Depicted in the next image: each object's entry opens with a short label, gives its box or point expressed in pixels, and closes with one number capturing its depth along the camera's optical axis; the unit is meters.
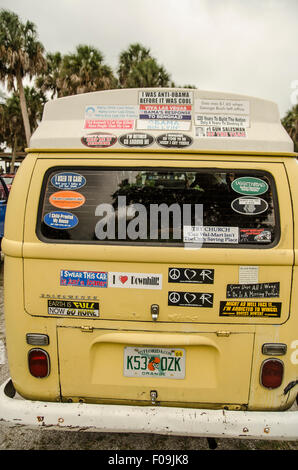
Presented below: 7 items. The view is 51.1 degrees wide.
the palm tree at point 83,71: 19.02
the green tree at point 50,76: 21.75
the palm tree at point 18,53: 18.06
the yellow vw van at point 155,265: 1.96
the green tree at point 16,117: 27.70
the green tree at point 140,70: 20.48
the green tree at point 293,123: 27.16
